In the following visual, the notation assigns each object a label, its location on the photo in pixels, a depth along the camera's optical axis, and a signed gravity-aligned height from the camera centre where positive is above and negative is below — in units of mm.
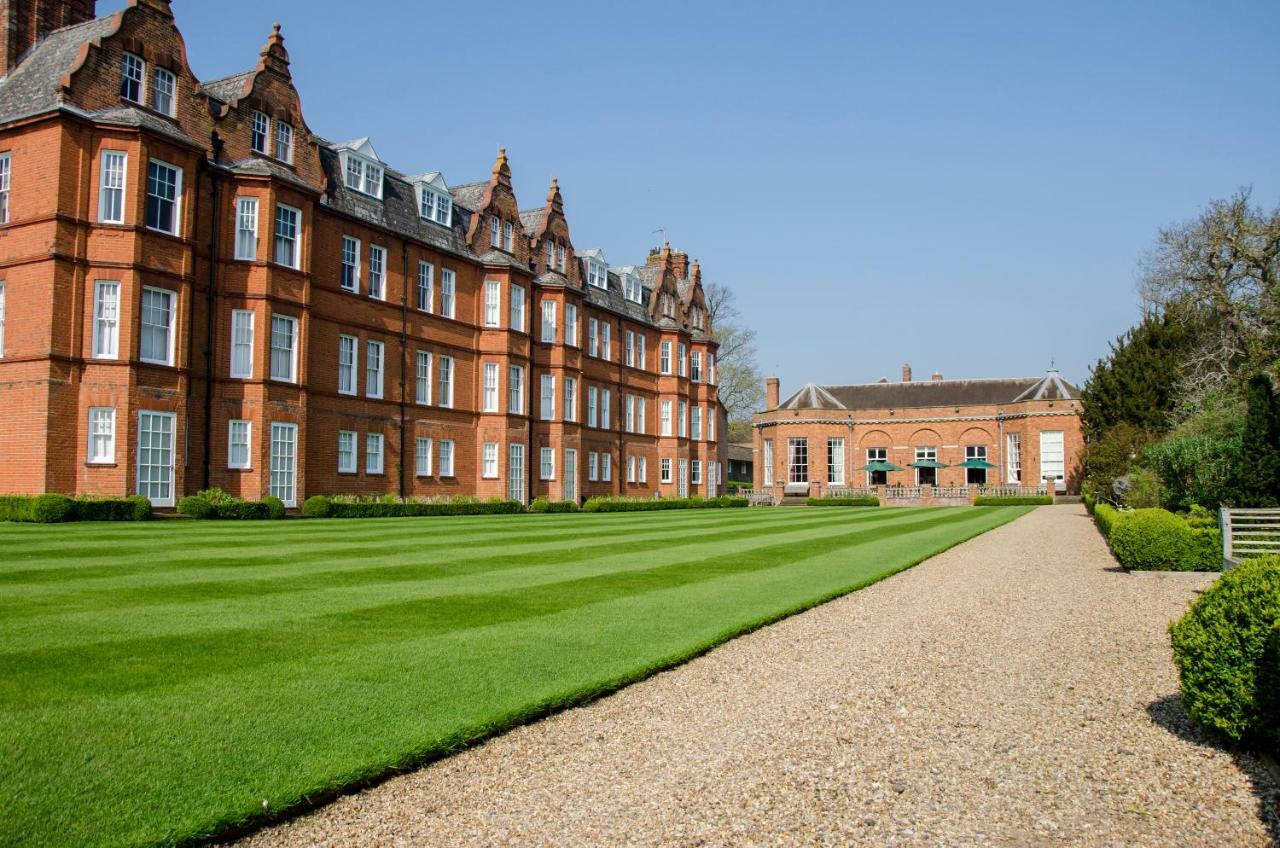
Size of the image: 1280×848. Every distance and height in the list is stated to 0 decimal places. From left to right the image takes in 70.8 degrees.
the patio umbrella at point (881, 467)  61875 +711
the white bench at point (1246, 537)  14547 -945
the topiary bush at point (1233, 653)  5576 -1112
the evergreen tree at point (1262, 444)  19672 +785
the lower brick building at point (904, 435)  59969 +2978
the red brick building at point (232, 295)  22812 +5461
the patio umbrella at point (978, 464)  58656 +907
